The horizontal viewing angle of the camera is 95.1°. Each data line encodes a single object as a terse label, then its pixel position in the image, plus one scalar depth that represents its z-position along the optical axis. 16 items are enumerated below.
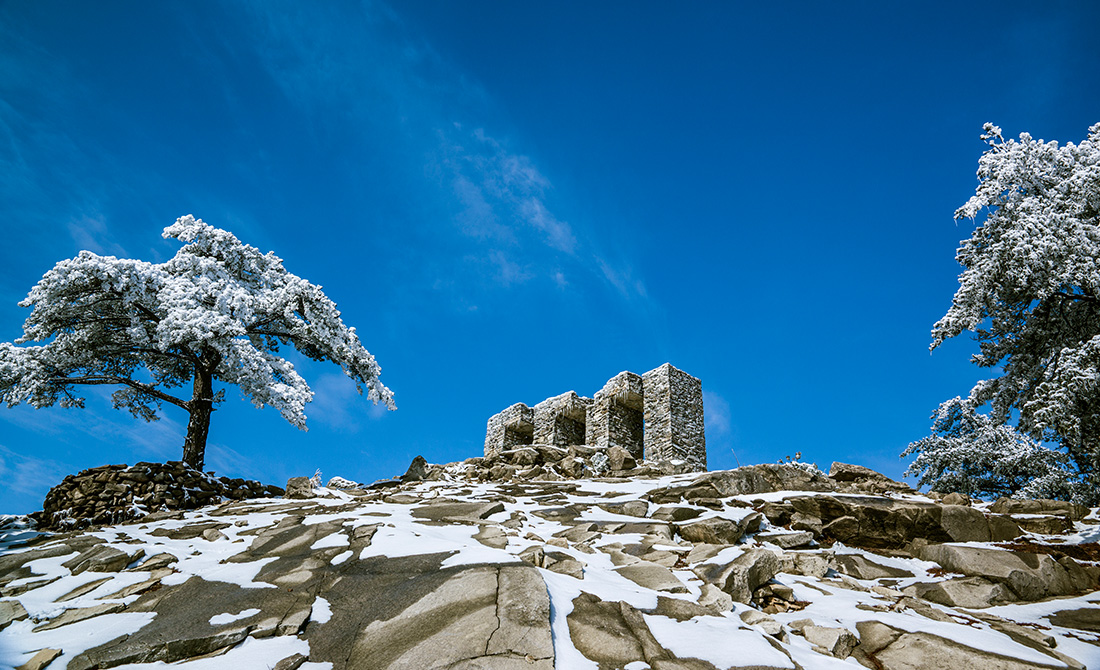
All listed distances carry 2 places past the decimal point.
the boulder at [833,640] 3.88
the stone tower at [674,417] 17.94
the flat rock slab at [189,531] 7.34
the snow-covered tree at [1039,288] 9.86
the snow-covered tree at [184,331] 11.36
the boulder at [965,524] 7.13
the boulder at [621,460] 13.98
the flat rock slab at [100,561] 5.68
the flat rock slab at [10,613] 4.39
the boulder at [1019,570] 5.37
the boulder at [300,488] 10.86
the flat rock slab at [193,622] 3.74
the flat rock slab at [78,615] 4.33
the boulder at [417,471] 14.38
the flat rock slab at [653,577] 4.97
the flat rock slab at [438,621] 3.42
